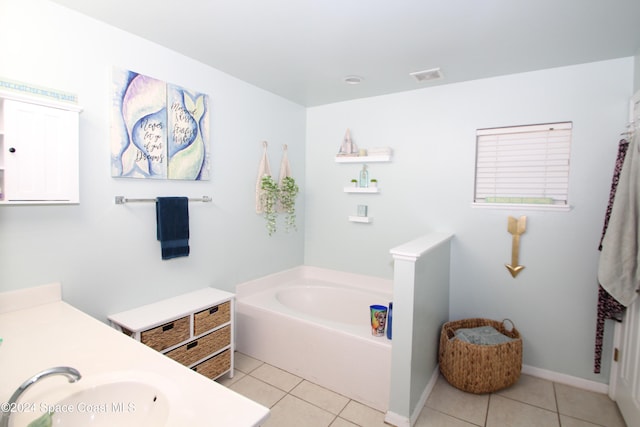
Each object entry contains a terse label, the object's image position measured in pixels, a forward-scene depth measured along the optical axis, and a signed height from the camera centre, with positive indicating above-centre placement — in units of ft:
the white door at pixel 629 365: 6.41 -3.41
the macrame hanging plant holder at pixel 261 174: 9.87 +0.51
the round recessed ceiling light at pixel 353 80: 8.73 +3.01
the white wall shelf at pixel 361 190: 10.26 +0.10
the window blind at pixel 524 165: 8.09 +0.77
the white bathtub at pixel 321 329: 7.22 -3.48
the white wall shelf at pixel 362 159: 10.05 +1.06
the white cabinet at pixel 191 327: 6.41 -2.82
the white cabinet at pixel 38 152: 4.71 +0.53
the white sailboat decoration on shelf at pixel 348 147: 10.70 +1.47
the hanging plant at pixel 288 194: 10.44 -0.07
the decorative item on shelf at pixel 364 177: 10.61 +0.51
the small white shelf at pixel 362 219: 10.51 -0.81
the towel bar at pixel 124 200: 6.65 -0.22
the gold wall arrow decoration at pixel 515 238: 8.41 -1.07
